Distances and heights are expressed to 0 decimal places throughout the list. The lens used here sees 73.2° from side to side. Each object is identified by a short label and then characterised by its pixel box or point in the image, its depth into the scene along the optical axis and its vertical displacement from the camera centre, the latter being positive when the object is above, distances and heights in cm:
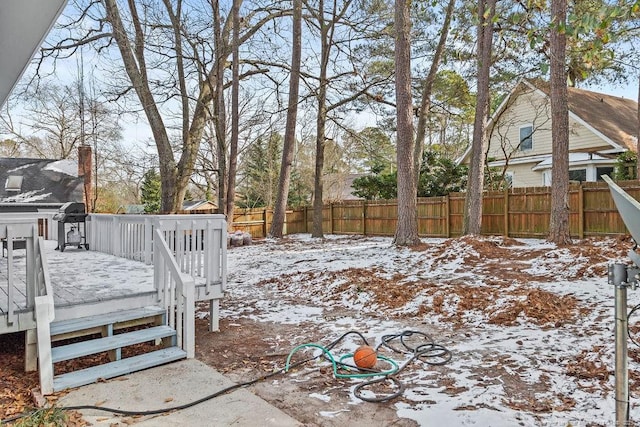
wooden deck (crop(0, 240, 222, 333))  359 -73
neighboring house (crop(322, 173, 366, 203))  2453 +157
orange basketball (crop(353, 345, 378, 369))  344 -117
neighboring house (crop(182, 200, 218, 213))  2297 +40
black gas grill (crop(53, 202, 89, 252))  707 -15
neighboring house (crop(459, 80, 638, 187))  1443 +294
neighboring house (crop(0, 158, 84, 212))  1449 +107
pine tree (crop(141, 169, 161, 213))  2469 +133
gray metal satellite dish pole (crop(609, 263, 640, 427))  181 -50
